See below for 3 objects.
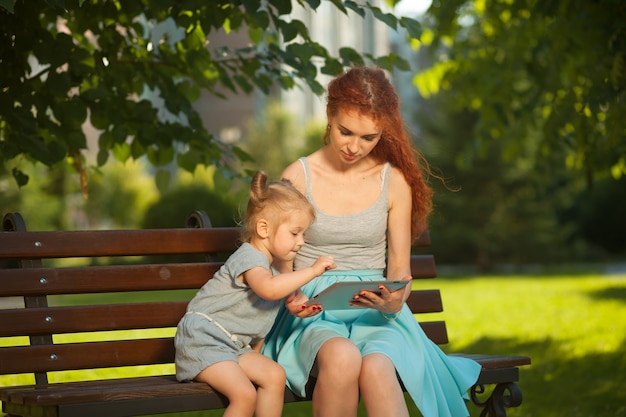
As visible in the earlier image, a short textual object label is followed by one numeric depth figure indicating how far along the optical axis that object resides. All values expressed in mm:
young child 6163
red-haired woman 6245
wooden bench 6822
